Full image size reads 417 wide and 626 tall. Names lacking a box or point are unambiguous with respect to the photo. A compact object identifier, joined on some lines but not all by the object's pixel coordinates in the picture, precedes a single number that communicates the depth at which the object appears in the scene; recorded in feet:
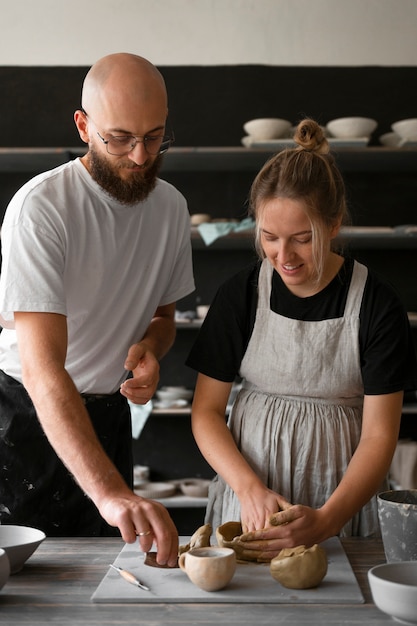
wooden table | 4.15
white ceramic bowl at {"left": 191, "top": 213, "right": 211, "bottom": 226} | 14.25
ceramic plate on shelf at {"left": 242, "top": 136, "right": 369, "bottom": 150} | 14.15
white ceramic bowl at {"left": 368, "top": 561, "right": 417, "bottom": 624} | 3.99
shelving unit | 15.42
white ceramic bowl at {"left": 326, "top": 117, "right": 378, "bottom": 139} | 14.21
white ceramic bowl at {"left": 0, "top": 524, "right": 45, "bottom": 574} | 4.81
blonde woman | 6.13
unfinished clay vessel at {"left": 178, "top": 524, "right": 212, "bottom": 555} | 4.99
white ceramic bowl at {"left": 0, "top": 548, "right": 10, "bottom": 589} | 4.45
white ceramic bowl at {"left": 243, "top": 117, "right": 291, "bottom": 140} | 14.16
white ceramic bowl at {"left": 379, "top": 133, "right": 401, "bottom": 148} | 14.53
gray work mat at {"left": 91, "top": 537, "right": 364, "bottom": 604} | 4.41
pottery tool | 4.55
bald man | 5.75
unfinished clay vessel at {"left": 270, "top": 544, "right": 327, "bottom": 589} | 4.51
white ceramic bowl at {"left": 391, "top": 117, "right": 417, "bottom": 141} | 14.20
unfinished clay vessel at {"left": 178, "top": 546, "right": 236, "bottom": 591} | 4.44
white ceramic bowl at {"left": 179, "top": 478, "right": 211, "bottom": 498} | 14.48
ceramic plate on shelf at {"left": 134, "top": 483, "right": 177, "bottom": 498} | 14.40
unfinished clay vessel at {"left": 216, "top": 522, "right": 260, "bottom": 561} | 5.04
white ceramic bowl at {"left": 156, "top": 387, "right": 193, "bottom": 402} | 14.58
